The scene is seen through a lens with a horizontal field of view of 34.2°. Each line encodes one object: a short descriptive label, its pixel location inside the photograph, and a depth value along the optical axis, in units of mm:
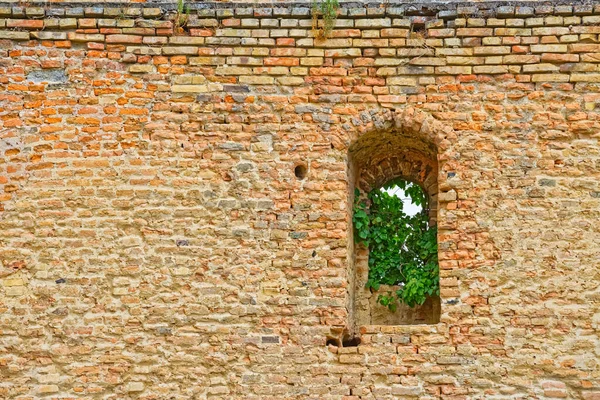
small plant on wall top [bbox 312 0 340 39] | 7730
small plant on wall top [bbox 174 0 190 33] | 7809
